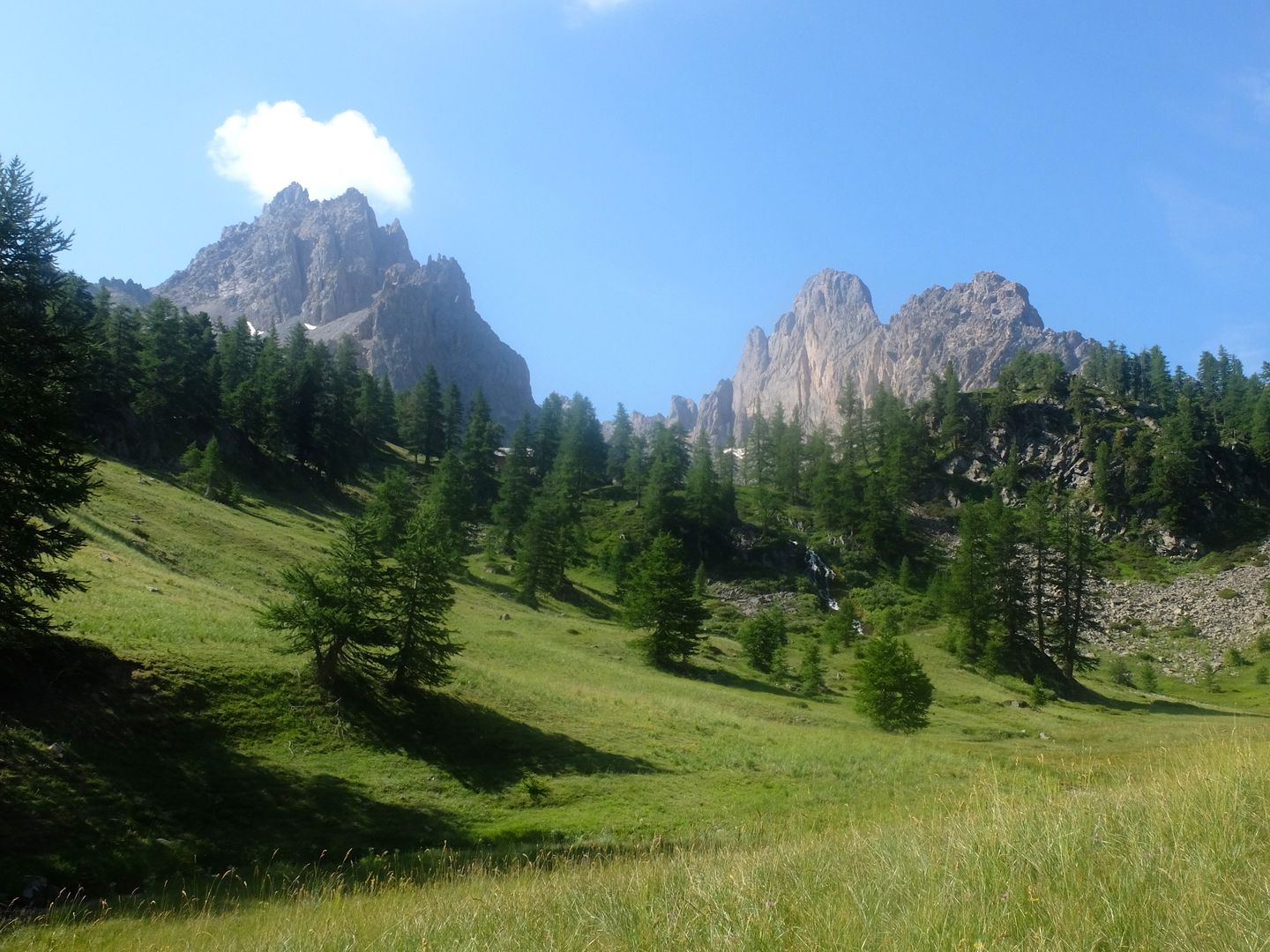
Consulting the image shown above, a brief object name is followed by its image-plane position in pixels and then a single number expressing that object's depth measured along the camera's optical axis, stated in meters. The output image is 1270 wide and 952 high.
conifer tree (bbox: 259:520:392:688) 27.61
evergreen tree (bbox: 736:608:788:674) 57.00
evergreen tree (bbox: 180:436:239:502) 65.44
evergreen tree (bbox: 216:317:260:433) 84.00
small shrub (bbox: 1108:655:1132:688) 69.56
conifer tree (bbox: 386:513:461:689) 30.83
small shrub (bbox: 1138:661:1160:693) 66.50
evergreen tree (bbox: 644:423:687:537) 94.81
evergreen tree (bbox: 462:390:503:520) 103.19
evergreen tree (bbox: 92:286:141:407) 71.56
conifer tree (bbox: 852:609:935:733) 38.09
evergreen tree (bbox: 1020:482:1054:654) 69.00
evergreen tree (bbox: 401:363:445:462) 110.75
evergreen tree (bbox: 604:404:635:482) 123.56
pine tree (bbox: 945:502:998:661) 65.88
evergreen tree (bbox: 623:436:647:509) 109.12
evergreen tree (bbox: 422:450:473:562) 79.38
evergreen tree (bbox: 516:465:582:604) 69.06
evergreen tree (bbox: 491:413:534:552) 84.25
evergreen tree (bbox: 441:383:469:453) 115.69
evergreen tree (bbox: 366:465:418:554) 67.56
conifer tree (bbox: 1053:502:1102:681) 66.38
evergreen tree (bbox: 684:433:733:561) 96.31
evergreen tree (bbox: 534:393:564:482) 116.62
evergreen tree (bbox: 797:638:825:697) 49.84
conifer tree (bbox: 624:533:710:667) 54.78
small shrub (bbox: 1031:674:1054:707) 51.09
